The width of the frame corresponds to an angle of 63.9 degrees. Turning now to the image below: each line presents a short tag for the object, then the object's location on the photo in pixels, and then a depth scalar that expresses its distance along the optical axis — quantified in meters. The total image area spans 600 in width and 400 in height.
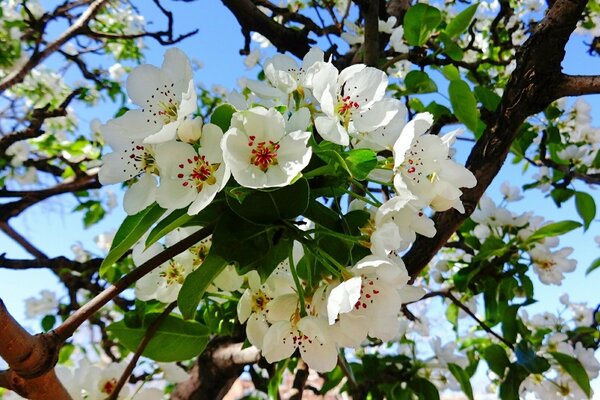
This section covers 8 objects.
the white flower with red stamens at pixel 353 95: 0.19
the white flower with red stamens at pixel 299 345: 0.18
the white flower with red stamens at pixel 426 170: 0.18
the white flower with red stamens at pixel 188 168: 0.17
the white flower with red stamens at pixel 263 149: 0.16
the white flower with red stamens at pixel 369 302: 0.16
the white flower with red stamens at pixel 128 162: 0.19
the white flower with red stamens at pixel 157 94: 0.19
